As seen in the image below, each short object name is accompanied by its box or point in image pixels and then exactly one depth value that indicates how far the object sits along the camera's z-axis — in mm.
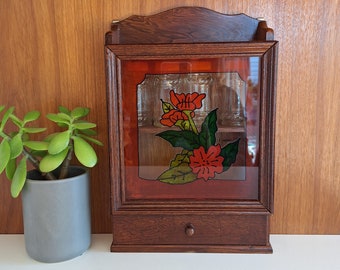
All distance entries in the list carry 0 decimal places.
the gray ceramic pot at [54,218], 743
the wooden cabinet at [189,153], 762
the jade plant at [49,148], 714
